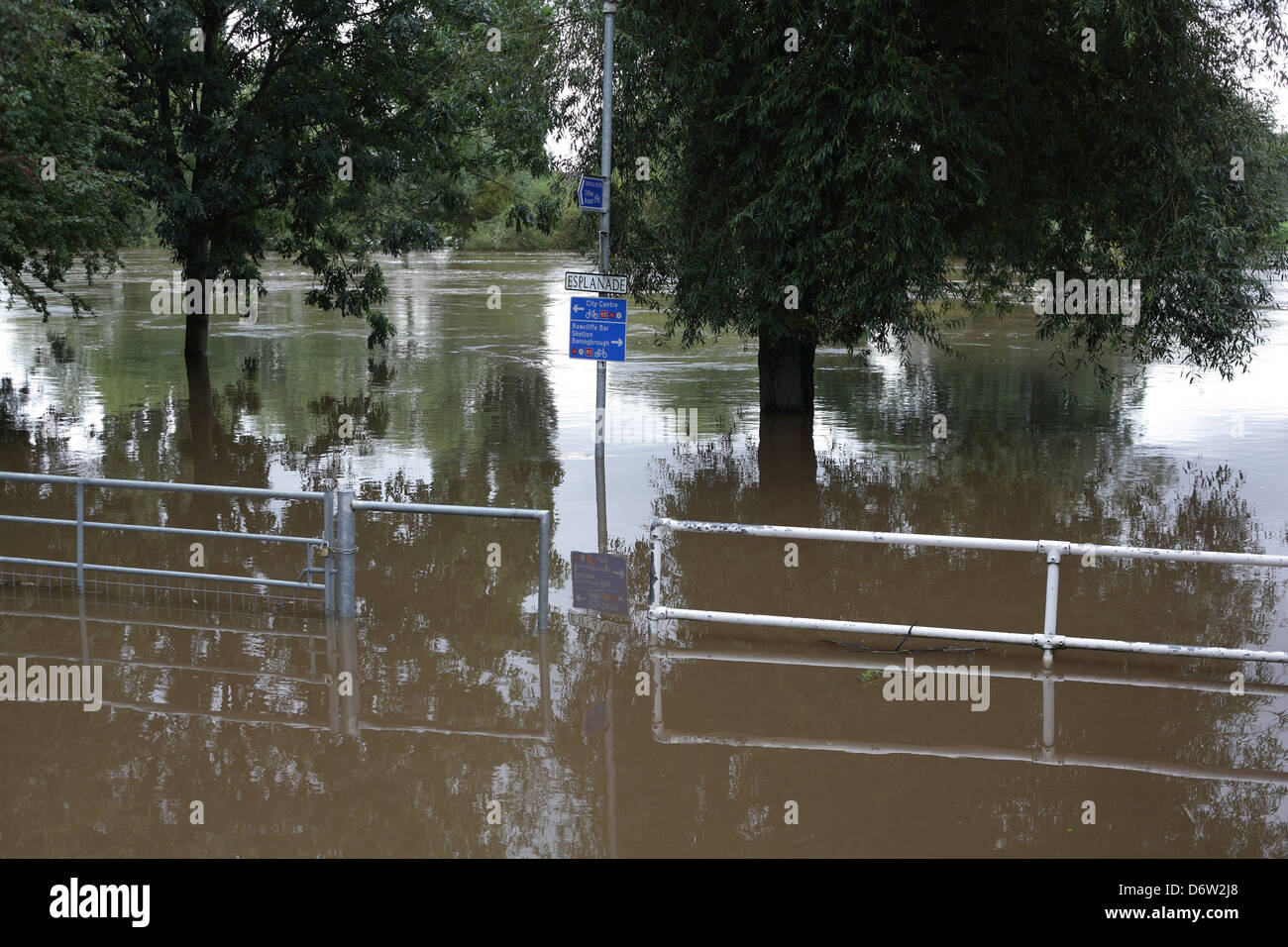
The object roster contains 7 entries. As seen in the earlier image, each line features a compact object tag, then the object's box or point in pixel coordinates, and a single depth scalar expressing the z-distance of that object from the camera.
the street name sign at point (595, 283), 13.62
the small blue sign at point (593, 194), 13.68
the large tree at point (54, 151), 12.43
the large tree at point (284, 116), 21.66
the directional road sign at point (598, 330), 14.38
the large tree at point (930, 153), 14.66
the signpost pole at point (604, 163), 13.73
